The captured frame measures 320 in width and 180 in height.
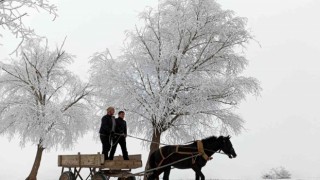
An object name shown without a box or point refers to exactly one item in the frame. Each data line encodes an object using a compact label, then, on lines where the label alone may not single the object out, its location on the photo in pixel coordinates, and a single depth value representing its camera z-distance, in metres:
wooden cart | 10.92
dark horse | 11.02
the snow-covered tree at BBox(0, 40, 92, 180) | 21.66
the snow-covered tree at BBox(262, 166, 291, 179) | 30.63
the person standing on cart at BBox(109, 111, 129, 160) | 11.66
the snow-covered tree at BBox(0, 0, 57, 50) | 8.27
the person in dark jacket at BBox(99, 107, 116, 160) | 11.27
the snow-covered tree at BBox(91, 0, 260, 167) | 17.16
